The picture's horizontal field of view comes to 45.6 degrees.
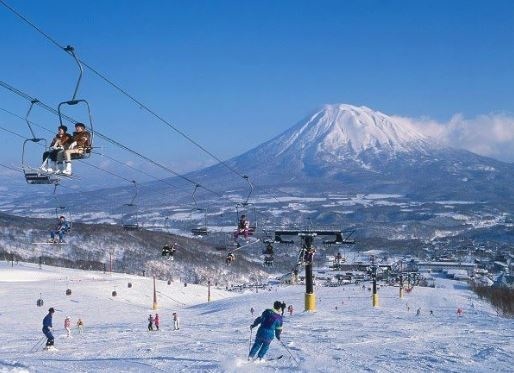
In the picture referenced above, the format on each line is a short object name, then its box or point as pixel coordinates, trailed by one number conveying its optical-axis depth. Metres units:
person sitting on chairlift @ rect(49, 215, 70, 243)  24.23
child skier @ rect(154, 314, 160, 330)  22.84
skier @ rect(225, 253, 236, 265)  31.33
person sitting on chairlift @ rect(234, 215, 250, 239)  26.39
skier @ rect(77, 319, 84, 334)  24.51
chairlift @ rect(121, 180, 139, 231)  29.14
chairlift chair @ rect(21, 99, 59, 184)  11.06
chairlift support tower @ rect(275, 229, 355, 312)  28.38
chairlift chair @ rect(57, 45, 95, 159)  10.11
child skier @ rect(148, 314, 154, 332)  22.25
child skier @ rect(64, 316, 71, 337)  20.39
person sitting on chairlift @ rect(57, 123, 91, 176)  11.27
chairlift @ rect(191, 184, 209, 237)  26.44
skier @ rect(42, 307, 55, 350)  14.94
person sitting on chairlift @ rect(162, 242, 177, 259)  29.80
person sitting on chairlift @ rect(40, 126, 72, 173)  11.36
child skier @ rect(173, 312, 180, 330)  22.53
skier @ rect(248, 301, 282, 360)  10.28
